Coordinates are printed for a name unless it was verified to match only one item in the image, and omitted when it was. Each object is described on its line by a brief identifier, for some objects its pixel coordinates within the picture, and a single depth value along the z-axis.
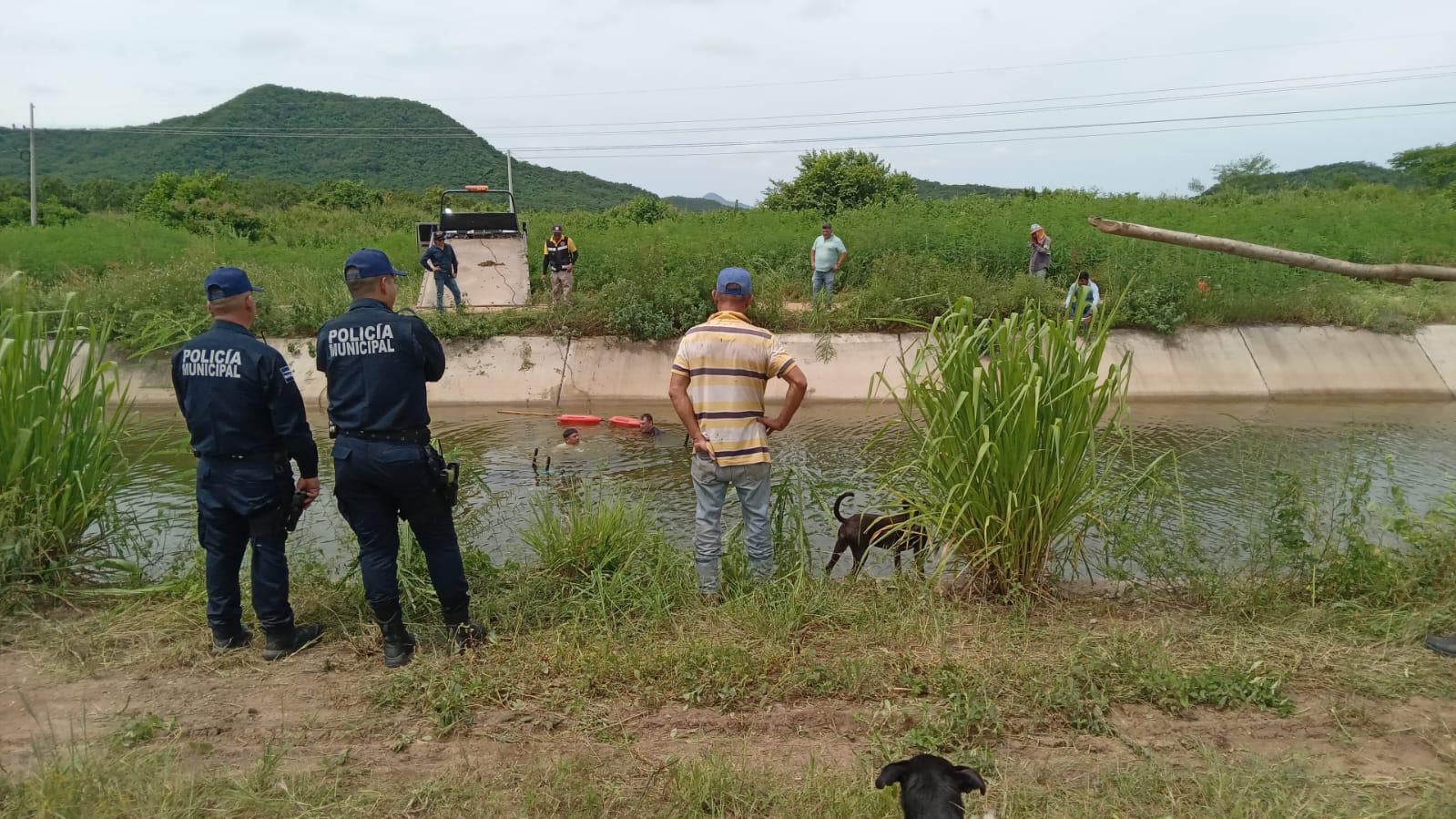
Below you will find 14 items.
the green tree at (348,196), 40.31
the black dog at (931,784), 2.52
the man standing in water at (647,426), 11.17
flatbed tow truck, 16.70
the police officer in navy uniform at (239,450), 4.04
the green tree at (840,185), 35.03
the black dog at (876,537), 5.00
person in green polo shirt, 15.52
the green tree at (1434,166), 40.34
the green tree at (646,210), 31.30
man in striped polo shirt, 4.61
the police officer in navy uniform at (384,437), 3.88
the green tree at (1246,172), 50.78
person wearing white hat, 15.75
